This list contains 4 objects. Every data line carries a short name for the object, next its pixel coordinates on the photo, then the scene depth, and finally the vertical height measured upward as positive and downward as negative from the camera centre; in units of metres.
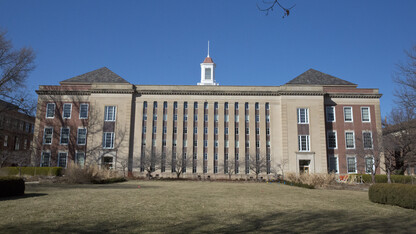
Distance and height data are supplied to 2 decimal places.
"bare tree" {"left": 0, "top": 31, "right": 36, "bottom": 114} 29.33 +8.46
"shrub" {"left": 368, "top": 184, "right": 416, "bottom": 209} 13.58 -1.38
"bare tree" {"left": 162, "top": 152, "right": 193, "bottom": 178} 45.41 +0.00
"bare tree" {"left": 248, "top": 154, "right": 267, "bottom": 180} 45.38 -0.16
